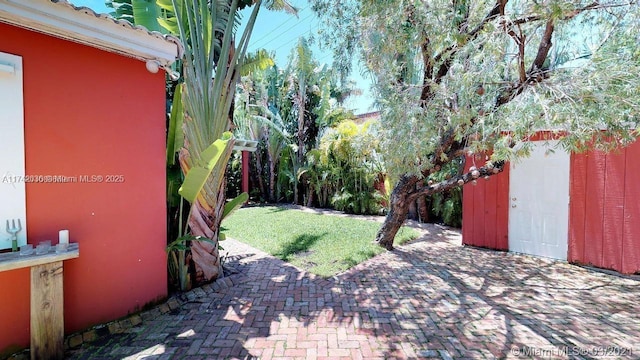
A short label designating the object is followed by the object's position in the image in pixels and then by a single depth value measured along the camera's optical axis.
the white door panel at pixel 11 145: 3.21
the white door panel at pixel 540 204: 6.83
